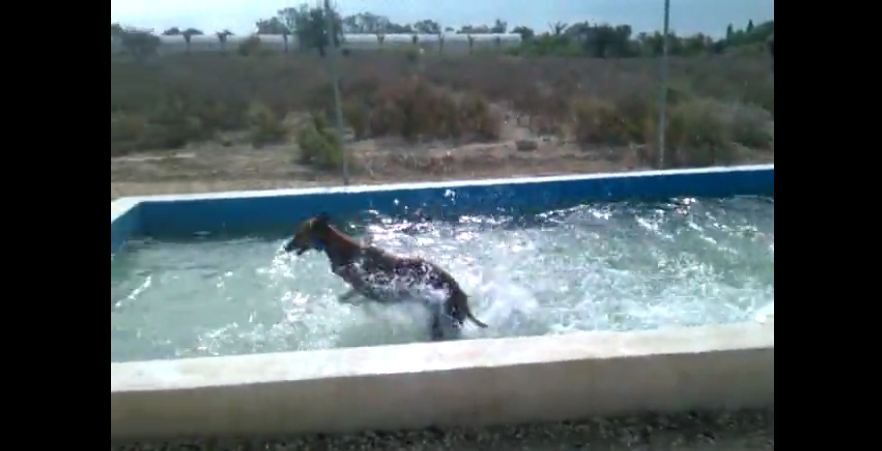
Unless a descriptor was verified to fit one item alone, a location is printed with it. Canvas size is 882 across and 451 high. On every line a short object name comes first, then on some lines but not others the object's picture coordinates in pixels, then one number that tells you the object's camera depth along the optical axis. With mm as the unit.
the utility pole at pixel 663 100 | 7984
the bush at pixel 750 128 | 11727
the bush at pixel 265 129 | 12945
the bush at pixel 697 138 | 10430
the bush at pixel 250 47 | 16002
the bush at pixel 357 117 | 12819
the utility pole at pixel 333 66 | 7273
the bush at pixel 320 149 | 10539
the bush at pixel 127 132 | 12996
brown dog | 3928
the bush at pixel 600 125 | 12156
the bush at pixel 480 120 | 13070
